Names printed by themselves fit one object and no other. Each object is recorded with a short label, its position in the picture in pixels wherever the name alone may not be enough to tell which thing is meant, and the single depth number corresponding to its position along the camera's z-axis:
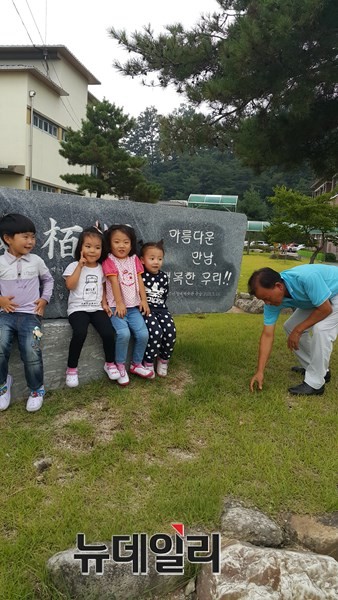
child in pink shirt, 3.04
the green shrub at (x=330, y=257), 22.10
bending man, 3.03
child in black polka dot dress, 3.16
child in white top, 2.95
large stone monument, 3.03
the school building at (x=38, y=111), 16.34
